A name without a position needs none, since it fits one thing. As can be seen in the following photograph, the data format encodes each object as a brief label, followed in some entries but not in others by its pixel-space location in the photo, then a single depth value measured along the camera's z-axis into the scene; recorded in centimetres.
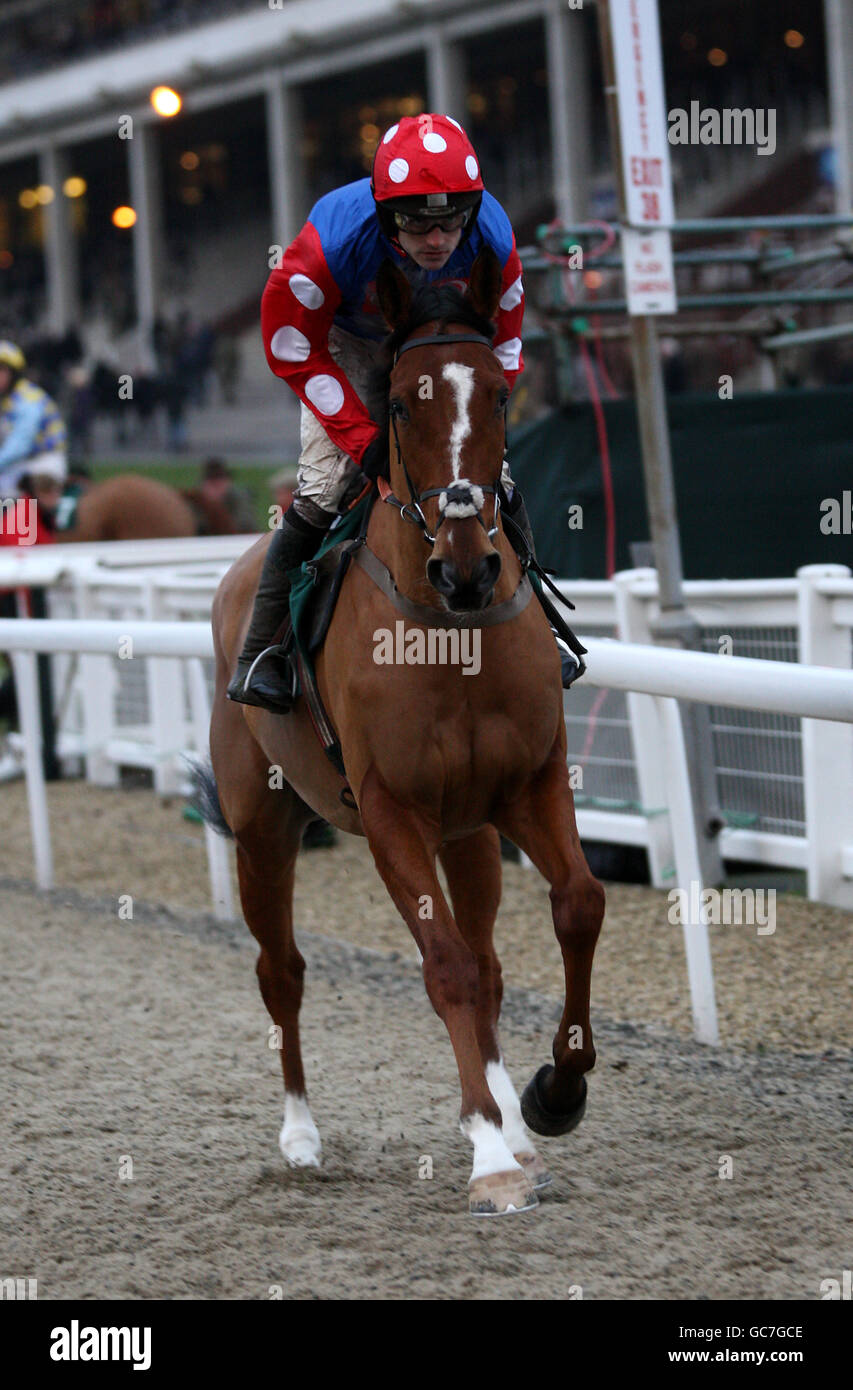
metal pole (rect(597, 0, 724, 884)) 1277
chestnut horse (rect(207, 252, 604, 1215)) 646
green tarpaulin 1458
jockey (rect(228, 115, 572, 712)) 688
